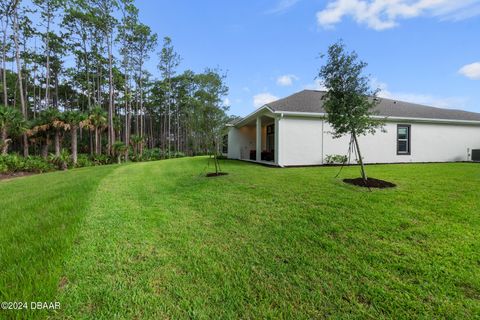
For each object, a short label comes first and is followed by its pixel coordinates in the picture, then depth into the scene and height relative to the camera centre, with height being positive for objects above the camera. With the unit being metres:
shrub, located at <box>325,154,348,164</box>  11.09 -0.38
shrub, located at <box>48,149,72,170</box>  16.91 -0.69
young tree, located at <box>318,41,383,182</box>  5.95 +1.57
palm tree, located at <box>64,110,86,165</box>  18.31 +2.38
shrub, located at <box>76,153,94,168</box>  18.73 -0.83
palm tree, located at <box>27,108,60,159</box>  18.12 +2.26
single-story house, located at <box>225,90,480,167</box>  10.75 +0.84
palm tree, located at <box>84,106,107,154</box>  19.89 +2.84
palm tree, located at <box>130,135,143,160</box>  24.26 +0.90
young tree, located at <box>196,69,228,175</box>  8.42 +1.89
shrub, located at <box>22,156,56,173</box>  15.54 -0.95
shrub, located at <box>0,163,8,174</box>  14.00 -0.99
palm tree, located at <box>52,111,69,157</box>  17.94 +2.18
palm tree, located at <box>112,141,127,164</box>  21.64 +0.24
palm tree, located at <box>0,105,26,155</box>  15.73 +2.01
